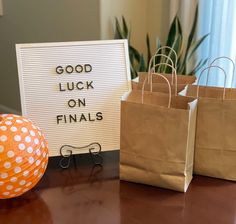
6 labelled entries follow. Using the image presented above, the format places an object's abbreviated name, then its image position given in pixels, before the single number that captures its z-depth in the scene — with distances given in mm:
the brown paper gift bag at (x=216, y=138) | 932
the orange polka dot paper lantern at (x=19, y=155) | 816
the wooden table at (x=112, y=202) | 820
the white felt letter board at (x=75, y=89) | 1060
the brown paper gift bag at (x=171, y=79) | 1125
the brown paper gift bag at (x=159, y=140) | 881
